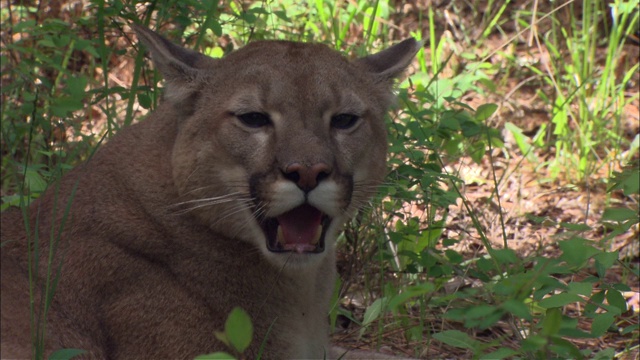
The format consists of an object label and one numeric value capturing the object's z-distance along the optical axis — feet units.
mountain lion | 26.43
